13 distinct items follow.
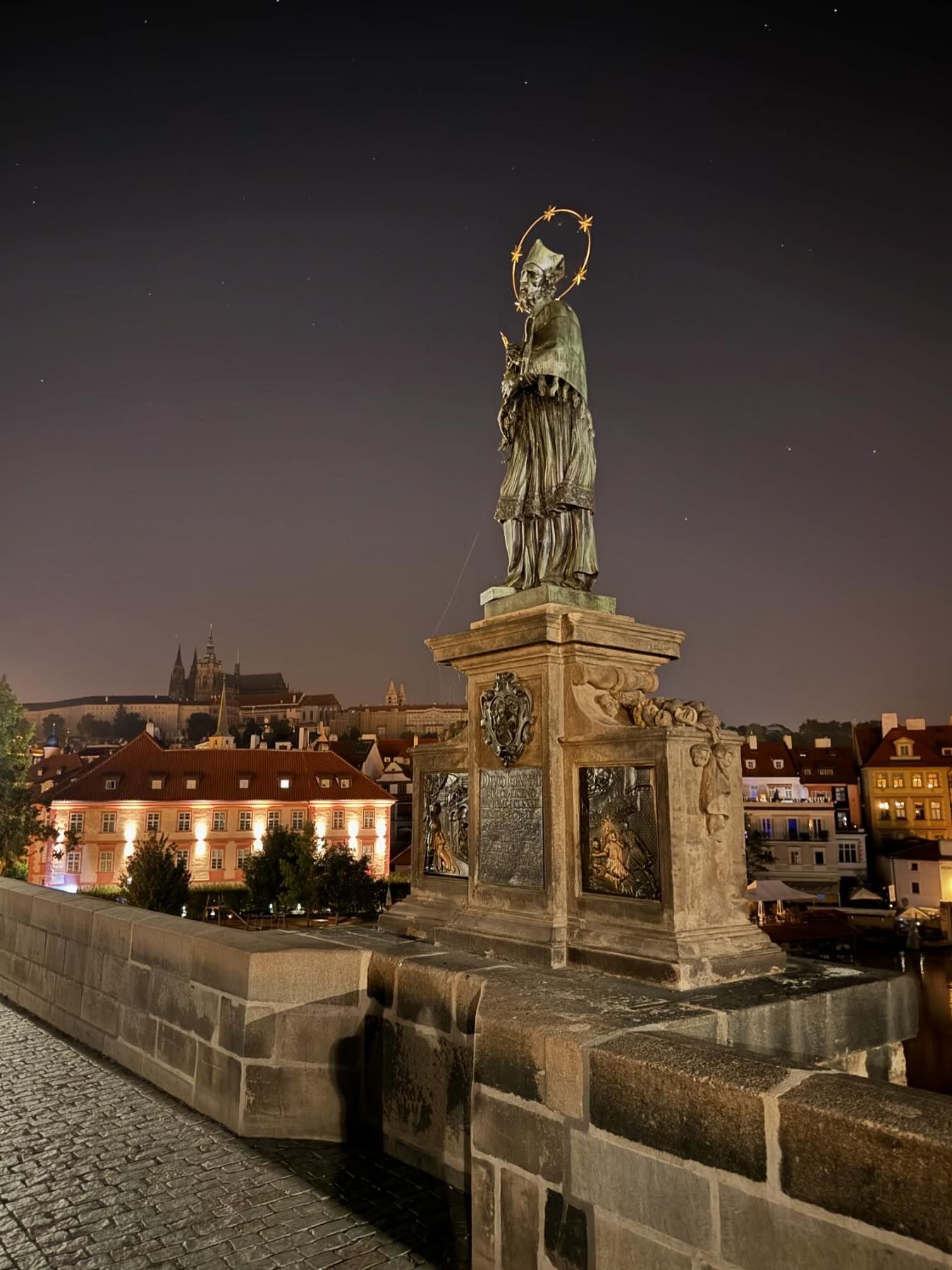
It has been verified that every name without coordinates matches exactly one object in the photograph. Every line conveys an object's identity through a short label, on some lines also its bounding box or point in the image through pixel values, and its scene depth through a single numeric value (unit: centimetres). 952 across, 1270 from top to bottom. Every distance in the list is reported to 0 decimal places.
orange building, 5281
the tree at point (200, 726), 15620
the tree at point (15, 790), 3497
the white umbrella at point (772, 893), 2827
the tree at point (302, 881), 4444
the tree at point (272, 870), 4609
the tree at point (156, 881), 3738
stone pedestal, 501
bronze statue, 652
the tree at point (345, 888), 4441
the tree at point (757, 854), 4878
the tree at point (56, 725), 17338
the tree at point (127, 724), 16550
